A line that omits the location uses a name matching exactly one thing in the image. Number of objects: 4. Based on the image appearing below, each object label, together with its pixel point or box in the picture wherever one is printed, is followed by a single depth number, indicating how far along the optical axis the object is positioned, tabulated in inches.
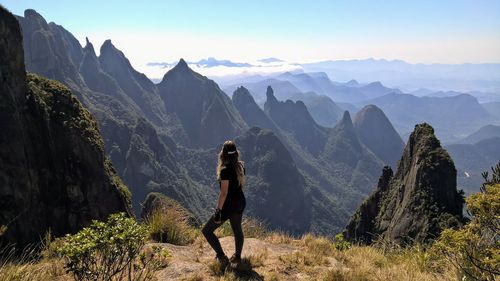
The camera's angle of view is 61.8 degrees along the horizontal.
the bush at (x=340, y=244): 488.7
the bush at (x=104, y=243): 240.8
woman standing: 370.6
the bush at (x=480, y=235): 242.2
